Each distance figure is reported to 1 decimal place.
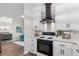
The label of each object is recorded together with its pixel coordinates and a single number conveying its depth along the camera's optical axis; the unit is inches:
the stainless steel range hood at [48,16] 73.9
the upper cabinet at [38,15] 75.4
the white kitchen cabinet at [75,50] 69.3
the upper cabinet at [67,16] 70.8
